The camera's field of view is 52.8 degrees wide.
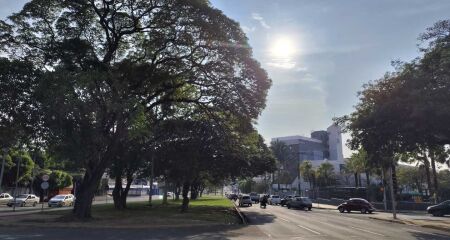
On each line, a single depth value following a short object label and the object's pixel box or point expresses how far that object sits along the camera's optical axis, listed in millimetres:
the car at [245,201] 68812
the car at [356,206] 48312
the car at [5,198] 60209
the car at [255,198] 90388
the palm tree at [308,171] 103000
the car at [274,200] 78625
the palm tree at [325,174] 99375
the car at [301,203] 56759
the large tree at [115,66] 24281
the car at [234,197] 107962
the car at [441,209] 41281
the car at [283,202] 69000
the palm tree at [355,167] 71362
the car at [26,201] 56750
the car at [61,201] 54534
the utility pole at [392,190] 35762
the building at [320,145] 166875
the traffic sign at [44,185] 38353
